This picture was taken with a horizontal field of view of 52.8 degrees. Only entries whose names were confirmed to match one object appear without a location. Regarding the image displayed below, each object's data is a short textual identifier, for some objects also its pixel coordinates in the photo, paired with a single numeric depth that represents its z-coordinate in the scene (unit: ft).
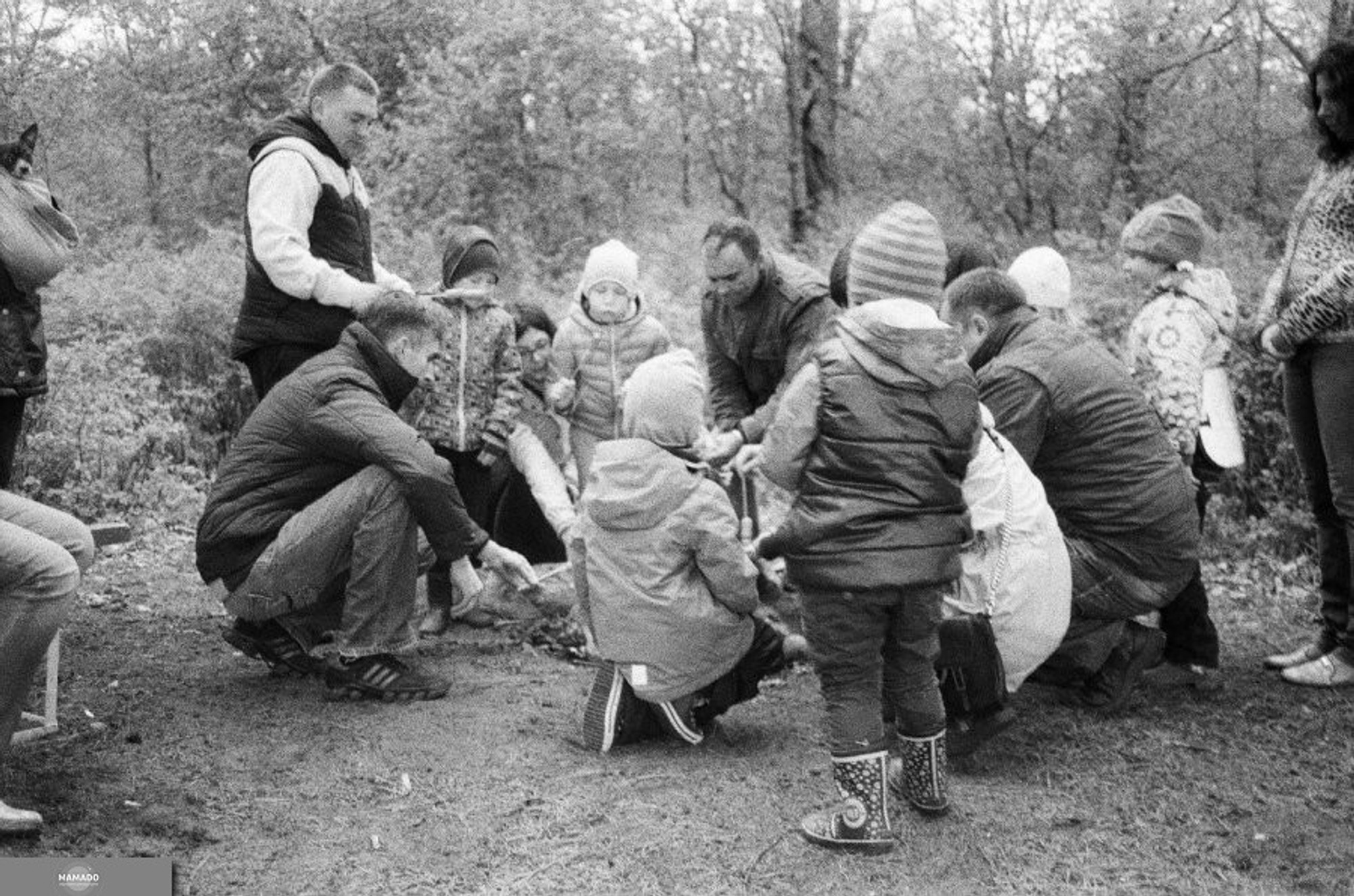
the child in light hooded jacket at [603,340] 19.47
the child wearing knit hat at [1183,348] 16.80
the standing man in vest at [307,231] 16.79
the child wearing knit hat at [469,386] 18.57
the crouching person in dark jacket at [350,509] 15.34
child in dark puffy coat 11.82
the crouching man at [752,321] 18.90
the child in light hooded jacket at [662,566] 13.98
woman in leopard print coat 16.03
